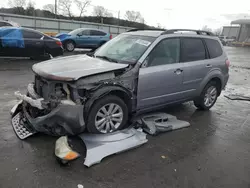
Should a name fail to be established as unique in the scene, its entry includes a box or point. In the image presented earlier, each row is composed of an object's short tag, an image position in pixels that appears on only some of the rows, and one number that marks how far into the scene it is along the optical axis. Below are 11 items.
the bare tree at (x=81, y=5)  45.97
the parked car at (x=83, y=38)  14.39
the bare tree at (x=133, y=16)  52.91
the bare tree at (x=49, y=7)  47.52
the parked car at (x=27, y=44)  9.14
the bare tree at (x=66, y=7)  47.25
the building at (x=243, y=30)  51.47
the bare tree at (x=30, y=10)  35.68
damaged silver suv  3.08
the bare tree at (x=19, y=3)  40.85
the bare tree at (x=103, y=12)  46.08
